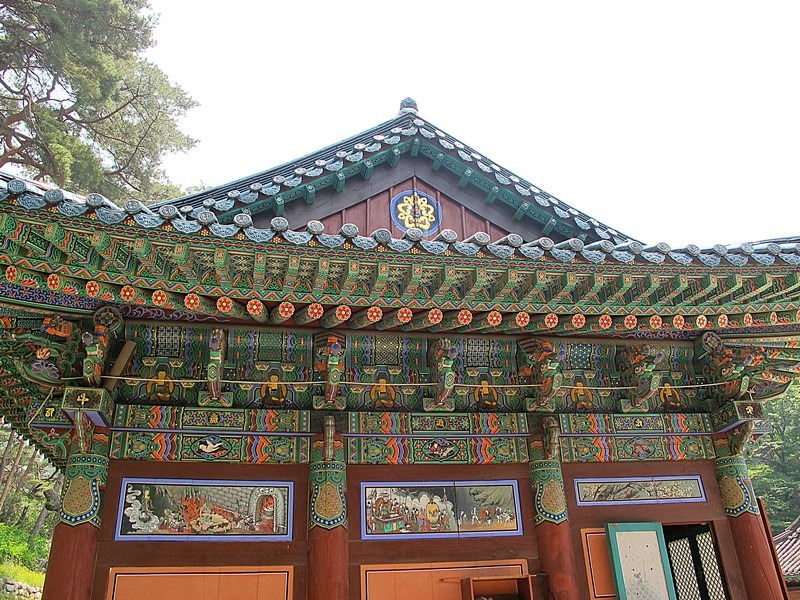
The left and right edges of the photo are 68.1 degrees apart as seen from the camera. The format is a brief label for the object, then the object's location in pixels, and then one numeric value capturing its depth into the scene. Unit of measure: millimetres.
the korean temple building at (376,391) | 5102
